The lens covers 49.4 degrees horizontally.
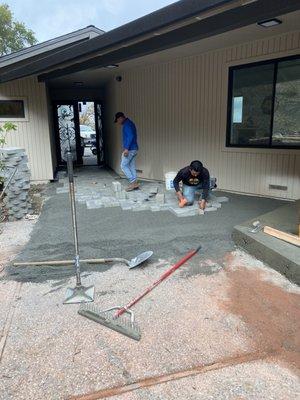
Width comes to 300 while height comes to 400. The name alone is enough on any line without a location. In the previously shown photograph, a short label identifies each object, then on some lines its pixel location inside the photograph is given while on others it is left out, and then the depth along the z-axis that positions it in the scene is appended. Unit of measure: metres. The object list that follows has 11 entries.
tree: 23.59
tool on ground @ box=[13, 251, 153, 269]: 3.32
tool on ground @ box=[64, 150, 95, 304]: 2.74
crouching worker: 5.07
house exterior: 3.72
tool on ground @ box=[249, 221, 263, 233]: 3.72
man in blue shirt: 6.60
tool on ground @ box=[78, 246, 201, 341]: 2.30
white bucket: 6.49
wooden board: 3.31
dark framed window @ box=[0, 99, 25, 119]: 7.54
